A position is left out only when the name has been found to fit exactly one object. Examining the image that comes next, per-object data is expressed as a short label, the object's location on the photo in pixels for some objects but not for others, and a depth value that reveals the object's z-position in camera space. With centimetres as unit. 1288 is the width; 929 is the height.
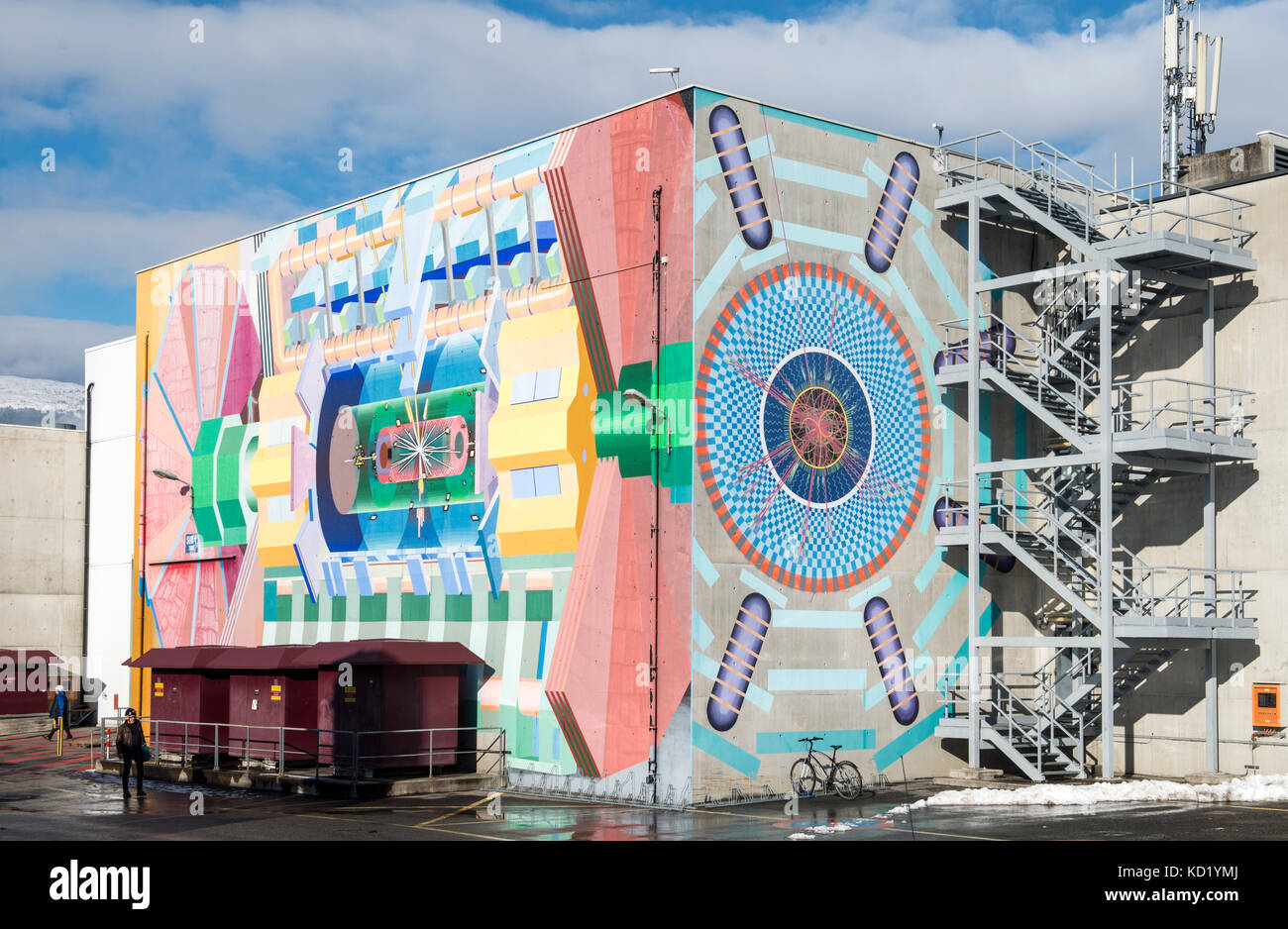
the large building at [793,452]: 2502
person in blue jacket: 3787
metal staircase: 2562
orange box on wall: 2559
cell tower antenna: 3338
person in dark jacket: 2595
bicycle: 2514
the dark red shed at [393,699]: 2686
